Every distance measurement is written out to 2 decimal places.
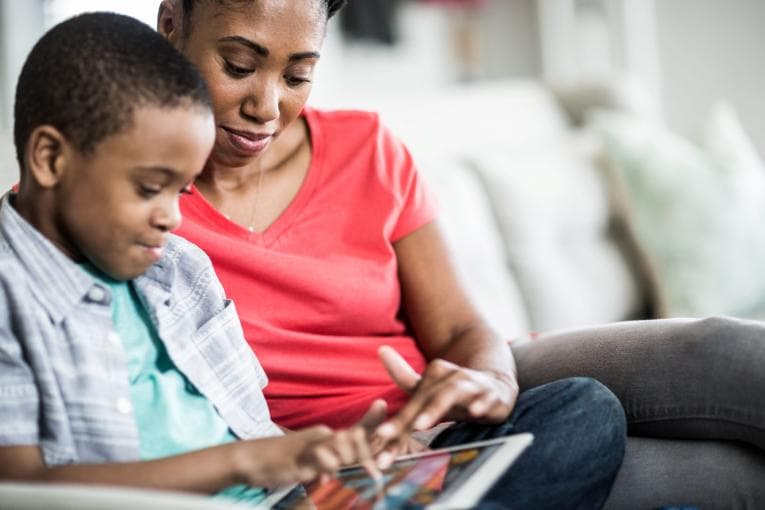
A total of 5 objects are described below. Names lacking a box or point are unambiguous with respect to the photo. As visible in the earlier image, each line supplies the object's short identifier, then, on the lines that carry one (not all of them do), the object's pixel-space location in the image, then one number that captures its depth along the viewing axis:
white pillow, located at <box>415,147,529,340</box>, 2.10
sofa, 2.17
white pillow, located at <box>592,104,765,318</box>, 2.37
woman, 1.20
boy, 0.89
